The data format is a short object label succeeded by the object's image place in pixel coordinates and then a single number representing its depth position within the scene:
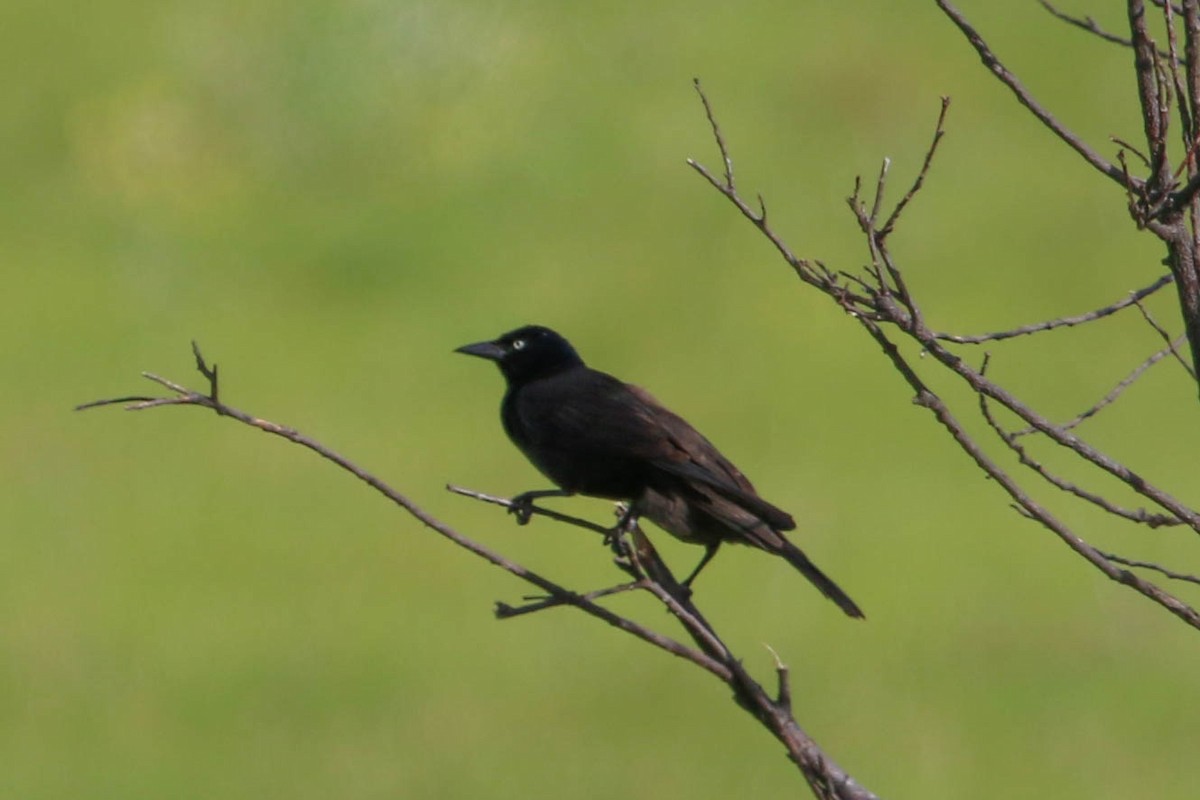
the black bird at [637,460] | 11.50
